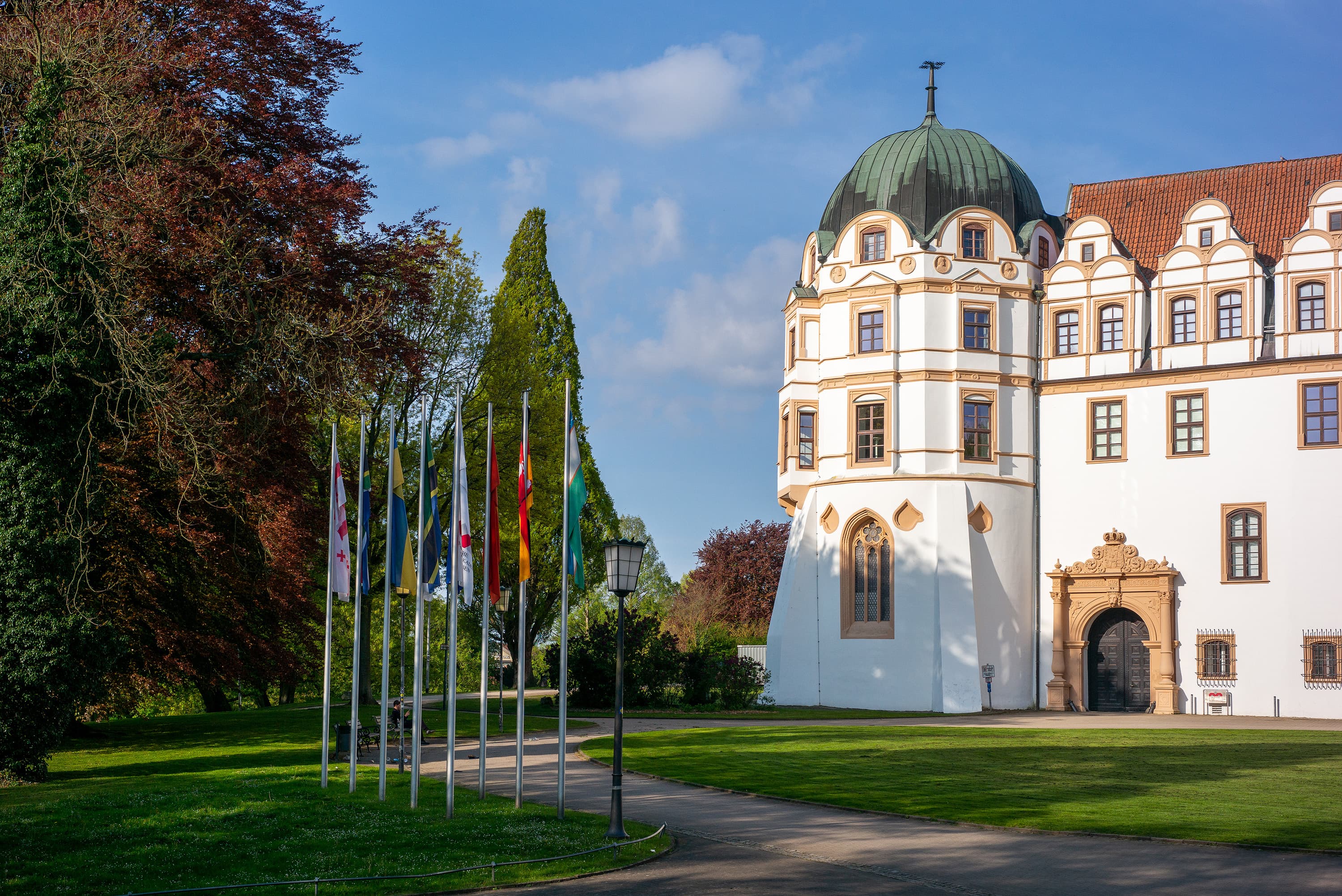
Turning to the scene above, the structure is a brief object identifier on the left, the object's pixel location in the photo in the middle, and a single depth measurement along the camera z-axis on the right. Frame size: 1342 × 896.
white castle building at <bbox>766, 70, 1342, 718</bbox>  37.81
